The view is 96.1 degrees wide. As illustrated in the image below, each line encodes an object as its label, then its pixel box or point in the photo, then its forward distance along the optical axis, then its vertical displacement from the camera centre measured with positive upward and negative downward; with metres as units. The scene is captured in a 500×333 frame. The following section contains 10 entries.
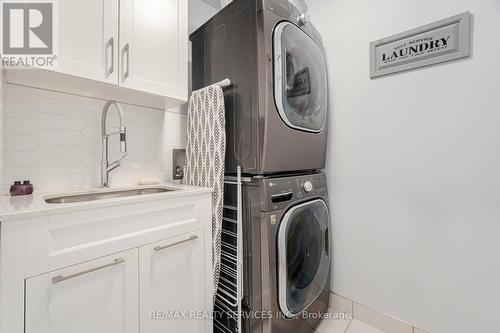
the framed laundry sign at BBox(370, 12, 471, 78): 1.22 +0.71
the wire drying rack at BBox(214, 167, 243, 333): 1.22 -0.57
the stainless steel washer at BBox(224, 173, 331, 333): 1.14 -0.48
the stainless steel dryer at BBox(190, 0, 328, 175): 1.17 +0.49
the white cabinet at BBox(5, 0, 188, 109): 0.96 +0.57
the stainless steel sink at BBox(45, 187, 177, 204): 1.10 -0.15
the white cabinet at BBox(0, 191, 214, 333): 0.69 -0.38
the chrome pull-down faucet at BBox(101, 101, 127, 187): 1.24 +0.06
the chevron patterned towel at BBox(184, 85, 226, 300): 1.28 +0.11
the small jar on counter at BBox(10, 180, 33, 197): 1.01 -0.09
